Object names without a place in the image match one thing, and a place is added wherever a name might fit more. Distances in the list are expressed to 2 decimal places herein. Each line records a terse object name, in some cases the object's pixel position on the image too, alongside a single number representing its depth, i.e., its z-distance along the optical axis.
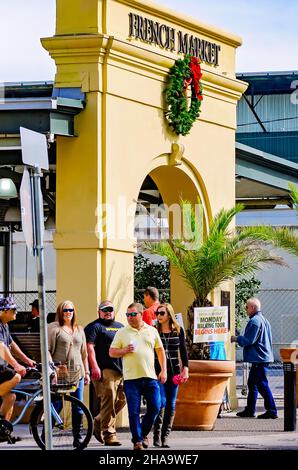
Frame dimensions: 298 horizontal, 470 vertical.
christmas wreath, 20.33
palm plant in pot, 19.31
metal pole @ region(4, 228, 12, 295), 30.52
